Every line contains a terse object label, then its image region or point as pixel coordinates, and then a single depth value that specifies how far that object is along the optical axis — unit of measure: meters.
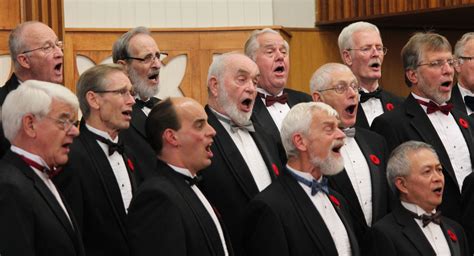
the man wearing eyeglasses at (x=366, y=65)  10.72
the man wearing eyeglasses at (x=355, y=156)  8.89
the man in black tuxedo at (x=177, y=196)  7.02
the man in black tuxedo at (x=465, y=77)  11.18
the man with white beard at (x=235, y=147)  8.38
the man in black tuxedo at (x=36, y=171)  6.32
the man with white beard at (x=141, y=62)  9.67
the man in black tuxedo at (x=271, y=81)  9.86
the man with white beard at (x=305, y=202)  7.77
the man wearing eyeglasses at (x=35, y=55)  8.83
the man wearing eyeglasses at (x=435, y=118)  9.75
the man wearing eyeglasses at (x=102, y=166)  7.73
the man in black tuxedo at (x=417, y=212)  8.36
